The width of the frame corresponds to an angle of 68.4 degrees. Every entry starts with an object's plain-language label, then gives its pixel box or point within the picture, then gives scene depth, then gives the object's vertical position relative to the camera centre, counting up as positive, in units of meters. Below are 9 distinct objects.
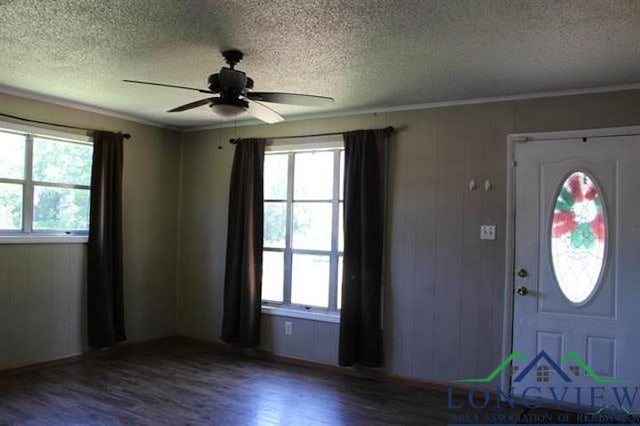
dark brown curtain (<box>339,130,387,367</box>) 4.29 -0.25
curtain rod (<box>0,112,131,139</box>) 4.12 +0.85
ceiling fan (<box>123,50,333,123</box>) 2.82 +0.78
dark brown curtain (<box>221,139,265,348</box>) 4.88 -0.32
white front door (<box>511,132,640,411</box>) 3.47 -0.35
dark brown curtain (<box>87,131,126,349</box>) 4.65 -0.31
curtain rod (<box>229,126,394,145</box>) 4.35 +0.86
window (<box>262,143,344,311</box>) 4.68 -0.09
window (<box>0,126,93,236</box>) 4.18 +0.29
